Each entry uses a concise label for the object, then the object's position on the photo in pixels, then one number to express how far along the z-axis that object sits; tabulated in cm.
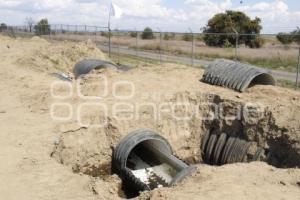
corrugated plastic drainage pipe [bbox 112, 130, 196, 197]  806
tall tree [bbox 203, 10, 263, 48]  3154
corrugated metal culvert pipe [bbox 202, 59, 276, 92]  1002
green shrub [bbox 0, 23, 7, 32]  6152
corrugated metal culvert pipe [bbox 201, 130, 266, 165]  862
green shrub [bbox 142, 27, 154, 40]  4658
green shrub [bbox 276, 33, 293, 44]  2745
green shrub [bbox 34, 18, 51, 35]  4546
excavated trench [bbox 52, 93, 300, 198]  814
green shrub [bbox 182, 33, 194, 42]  4376
